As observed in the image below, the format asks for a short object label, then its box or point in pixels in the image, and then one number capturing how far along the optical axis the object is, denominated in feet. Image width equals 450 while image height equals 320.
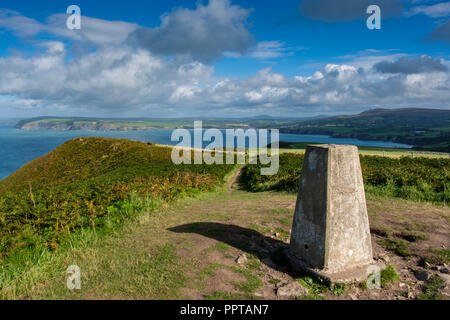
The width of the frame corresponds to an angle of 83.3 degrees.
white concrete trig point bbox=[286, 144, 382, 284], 16.84
